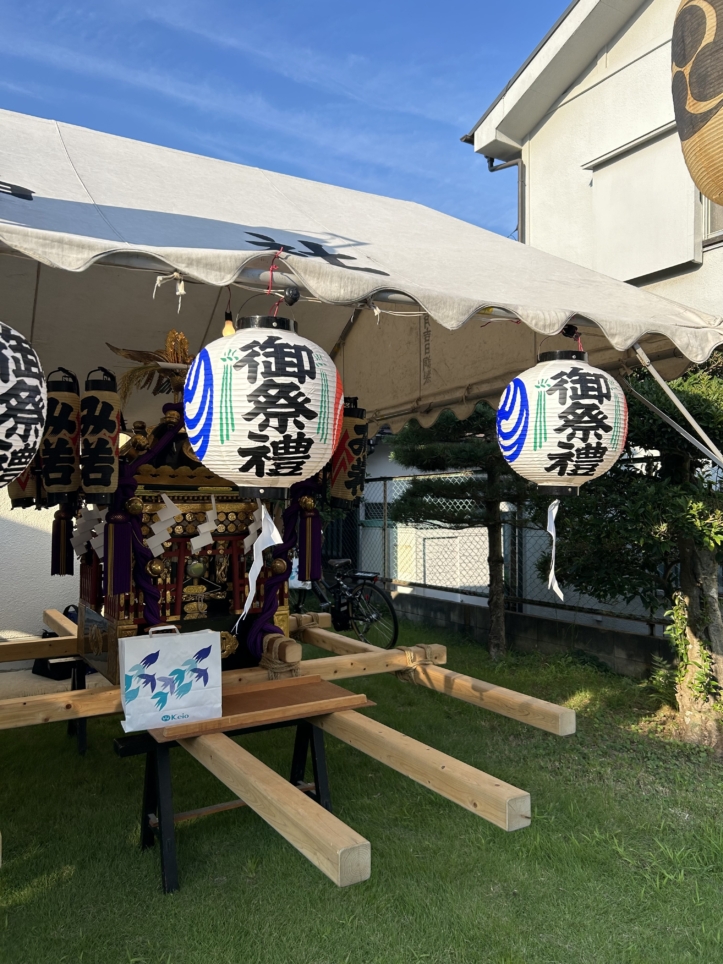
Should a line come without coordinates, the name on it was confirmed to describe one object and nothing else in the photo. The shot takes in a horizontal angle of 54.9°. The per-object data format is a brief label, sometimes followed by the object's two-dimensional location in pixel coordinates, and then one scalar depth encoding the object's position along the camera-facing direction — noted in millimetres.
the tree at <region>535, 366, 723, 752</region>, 4902
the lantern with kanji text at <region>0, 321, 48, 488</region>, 2320
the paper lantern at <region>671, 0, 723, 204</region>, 2588
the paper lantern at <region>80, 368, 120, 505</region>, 3439
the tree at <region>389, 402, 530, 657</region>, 7332
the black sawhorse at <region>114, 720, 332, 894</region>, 3316
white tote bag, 3062
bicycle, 9117
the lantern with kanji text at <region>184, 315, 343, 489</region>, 2582
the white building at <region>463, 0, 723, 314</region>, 8016
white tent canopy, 2867
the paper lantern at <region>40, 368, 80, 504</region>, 3531
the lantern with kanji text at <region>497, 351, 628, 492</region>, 3320
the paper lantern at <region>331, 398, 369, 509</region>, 4363
